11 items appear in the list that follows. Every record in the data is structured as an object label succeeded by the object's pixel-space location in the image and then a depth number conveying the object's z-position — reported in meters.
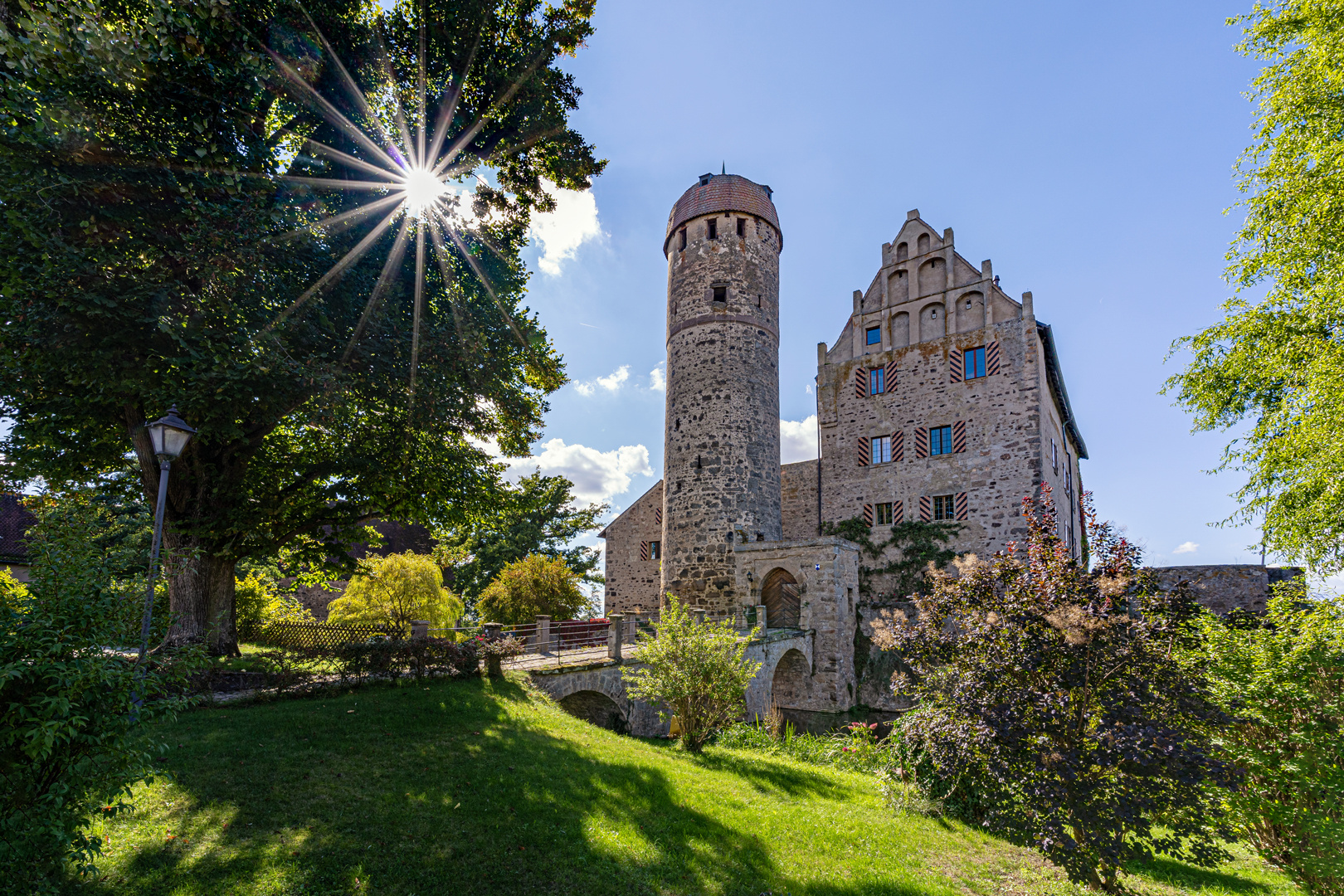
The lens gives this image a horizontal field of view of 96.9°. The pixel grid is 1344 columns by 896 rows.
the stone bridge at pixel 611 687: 11.70
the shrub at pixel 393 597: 18.52
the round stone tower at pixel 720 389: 19.48
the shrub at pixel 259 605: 17.39
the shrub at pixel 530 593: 21.84
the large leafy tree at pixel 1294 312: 7.89
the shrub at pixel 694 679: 10.90
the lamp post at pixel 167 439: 6.22
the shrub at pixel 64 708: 3.22
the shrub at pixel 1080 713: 5.15
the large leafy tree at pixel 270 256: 7.54
